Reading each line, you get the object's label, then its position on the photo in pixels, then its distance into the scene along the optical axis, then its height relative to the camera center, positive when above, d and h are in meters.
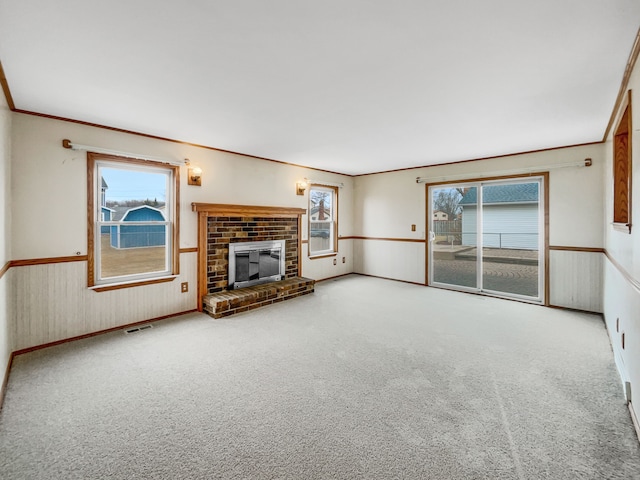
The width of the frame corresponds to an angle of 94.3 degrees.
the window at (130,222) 3.30 +0.19
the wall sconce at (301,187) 5.45 +0.94
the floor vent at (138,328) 3.36 -1.06
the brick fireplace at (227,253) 4.00 -0.23
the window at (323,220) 5.95 +0.36
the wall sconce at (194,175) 3.96 +0.83
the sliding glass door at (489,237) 4.49 +0.01
